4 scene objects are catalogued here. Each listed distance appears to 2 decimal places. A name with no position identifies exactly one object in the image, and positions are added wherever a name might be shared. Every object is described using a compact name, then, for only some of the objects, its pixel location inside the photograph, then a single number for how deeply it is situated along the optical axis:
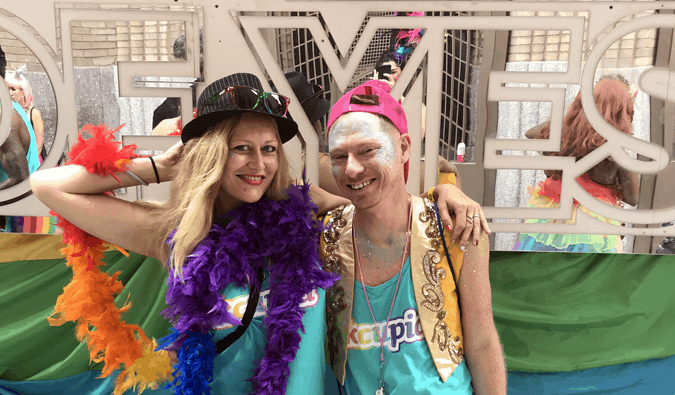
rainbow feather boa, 1.68
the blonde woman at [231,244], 1.45
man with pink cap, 1.46
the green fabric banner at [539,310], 2.28
